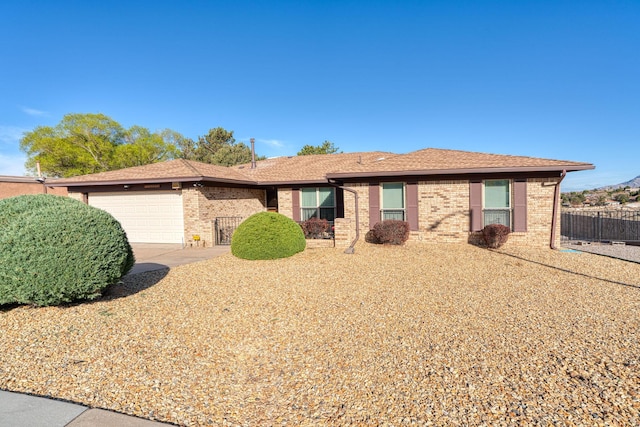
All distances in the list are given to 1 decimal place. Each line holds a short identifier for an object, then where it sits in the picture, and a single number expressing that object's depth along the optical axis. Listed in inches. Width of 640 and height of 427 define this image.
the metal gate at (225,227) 507.5
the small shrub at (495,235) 401.1
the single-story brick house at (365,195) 424.5
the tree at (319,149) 1593.3
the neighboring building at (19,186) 677.5
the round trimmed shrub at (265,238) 364.5
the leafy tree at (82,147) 1321.4
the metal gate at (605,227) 525.5
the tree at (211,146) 1590.8
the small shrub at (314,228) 487.2
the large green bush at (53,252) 176.9
